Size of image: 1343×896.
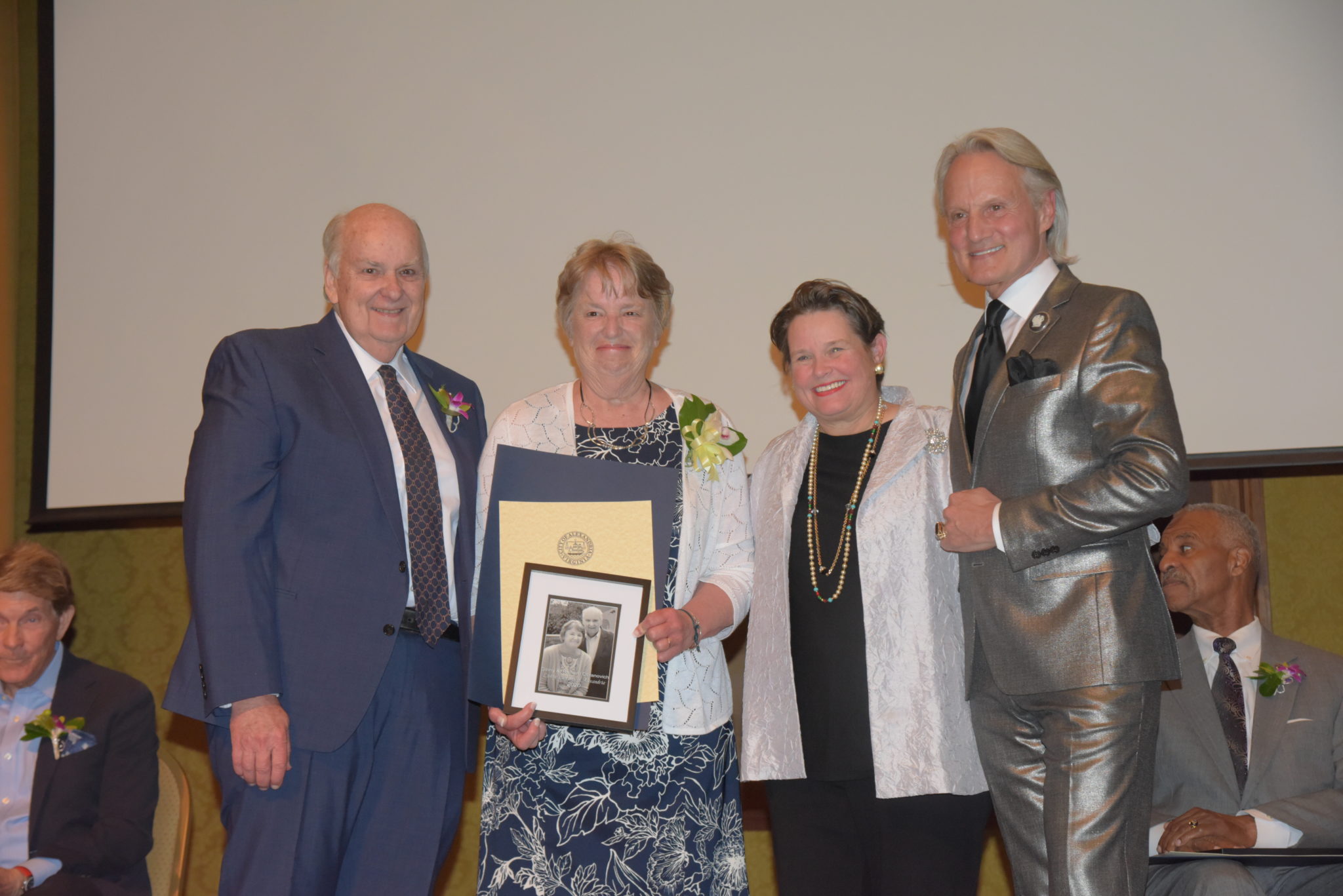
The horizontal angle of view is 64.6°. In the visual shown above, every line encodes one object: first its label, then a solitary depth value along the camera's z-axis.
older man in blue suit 2.12
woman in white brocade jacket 2.21
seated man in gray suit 2.65
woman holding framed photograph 2.28
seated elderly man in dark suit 3.10
